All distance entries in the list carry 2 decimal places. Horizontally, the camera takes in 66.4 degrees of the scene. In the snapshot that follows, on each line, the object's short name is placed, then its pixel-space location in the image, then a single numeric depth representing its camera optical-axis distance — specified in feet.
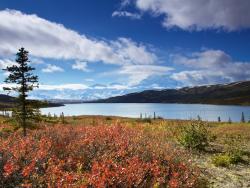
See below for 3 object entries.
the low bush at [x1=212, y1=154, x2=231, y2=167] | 28.53
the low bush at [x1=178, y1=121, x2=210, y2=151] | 35.45
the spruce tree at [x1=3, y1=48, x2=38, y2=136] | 40.15
